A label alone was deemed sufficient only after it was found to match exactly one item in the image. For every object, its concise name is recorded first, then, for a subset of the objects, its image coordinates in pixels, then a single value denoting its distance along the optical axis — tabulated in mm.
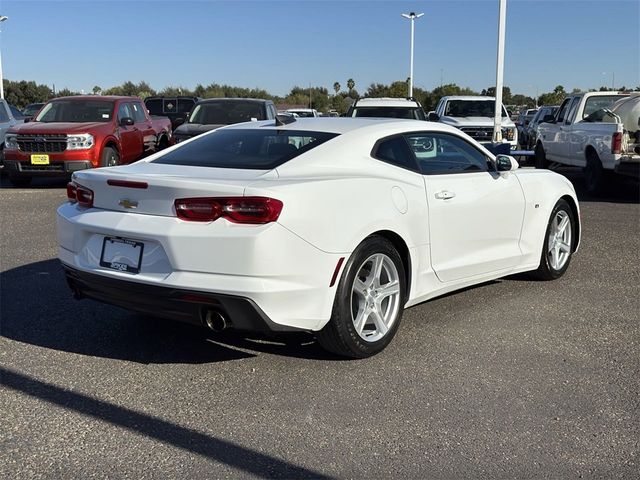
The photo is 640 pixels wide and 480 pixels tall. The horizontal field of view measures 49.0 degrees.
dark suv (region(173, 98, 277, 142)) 14742
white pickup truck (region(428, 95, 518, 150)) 18938
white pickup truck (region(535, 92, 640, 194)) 12297
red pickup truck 13094
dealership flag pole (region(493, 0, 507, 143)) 20500
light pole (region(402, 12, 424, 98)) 46969
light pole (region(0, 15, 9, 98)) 34225
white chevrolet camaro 3920
